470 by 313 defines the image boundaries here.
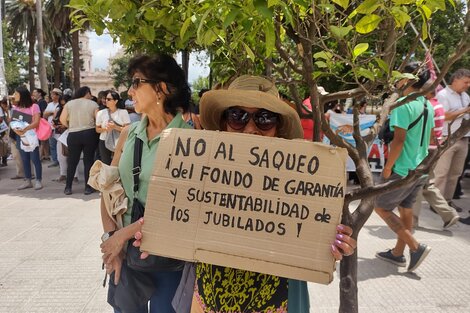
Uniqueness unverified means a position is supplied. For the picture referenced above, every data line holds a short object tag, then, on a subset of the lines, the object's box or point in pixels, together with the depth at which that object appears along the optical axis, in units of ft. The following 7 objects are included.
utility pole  32.94
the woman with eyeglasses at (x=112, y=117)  20.45
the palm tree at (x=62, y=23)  71.31
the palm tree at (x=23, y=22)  98.53
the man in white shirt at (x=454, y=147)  18.38
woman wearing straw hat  5.51
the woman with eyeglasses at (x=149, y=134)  6.44
